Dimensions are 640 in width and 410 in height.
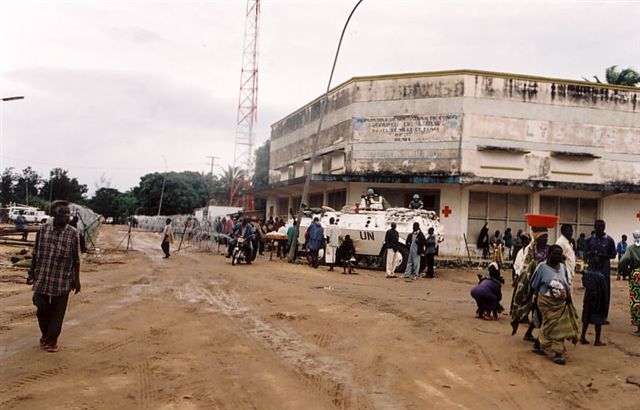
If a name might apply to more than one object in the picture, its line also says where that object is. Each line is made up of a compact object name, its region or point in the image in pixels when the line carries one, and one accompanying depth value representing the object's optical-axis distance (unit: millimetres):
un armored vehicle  20828
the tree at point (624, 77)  34906
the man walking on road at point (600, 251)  9234
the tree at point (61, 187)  68994
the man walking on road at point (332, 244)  21156
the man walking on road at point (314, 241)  21031
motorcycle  20484
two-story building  26938
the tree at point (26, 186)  67875
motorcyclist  20812
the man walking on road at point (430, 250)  19328
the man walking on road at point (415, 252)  18812
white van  44312
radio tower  50688
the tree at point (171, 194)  71062
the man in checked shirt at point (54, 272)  7195
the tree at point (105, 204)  82750
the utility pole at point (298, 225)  21891
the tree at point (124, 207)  80125
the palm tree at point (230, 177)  75812
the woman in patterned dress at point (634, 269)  9086
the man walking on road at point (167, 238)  22453
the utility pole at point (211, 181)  77312
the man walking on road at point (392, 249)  18922
